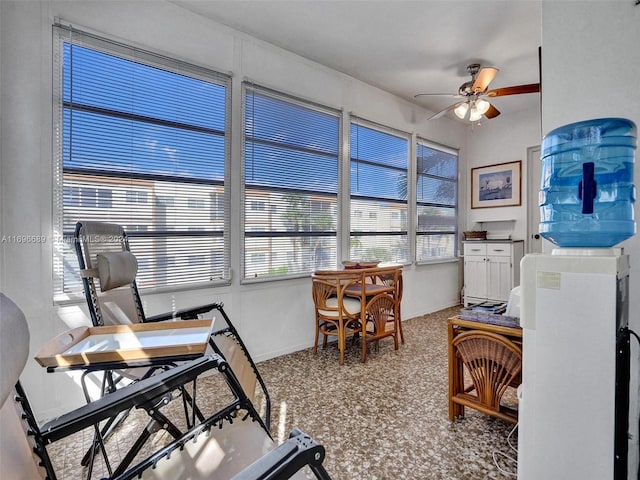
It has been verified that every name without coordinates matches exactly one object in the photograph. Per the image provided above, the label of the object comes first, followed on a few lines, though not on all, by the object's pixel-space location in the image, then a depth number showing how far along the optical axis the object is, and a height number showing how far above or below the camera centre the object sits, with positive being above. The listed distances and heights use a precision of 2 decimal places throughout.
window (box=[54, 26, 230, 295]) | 2.16 +0.60
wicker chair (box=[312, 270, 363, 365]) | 2.94 -0.63
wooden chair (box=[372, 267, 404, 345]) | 3.20 -0.47
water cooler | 1.00 -0.31
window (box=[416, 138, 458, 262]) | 4.82 +0.54
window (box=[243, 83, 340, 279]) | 3.04 +0.52
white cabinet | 4.71 -0.50
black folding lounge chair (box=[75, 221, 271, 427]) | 1.68 -0.31
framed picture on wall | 5.14 +0.83
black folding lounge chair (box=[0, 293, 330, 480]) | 0.65 -0.49
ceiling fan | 3.03 +1.42
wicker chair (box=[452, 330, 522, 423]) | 1.66 -0.69
